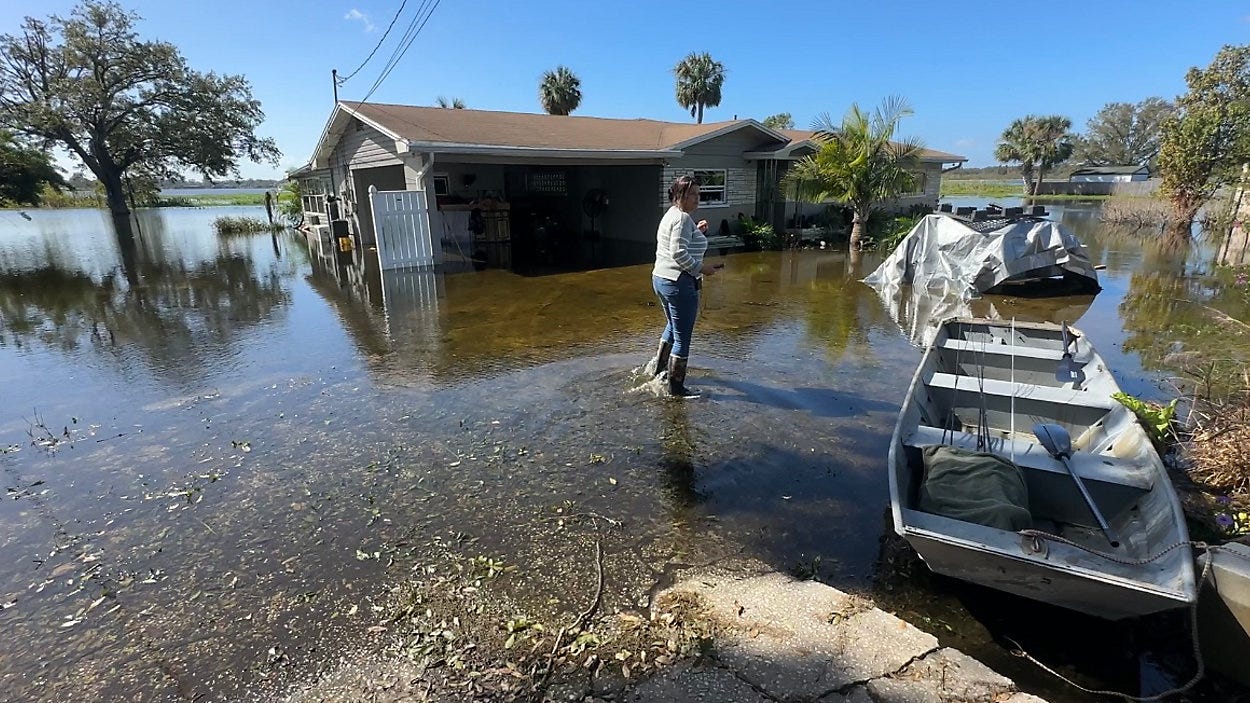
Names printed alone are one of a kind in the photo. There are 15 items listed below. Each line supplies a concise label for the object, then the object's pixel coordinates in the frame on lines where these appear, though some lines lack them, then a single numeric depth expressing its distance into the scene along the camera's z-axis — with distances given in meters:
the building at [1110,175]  52.12
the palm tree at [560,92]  31.19
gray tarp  9.47
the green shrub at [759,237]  15.25
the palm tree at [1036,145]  45.80
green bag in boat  2.56
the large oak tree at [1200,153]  14.59
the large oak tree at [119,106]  24.70
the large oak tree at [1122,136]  65.25
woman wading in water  4.53
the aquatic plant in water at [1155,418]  3.75
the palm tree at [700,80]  35.06
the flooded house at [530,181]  11.42
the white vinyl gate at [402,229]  10.98
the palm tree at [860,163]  13.29
